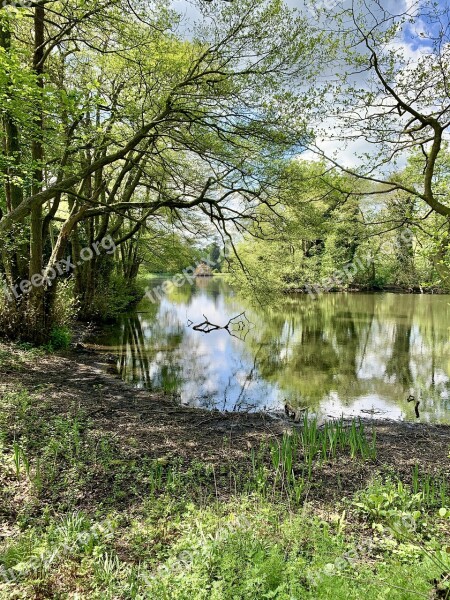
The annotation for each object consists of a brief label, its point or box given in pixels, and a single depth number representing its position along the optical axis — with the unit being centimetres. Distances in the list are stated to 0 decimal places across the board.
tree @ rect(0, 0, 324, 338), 723
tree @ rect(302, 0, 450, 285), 511
